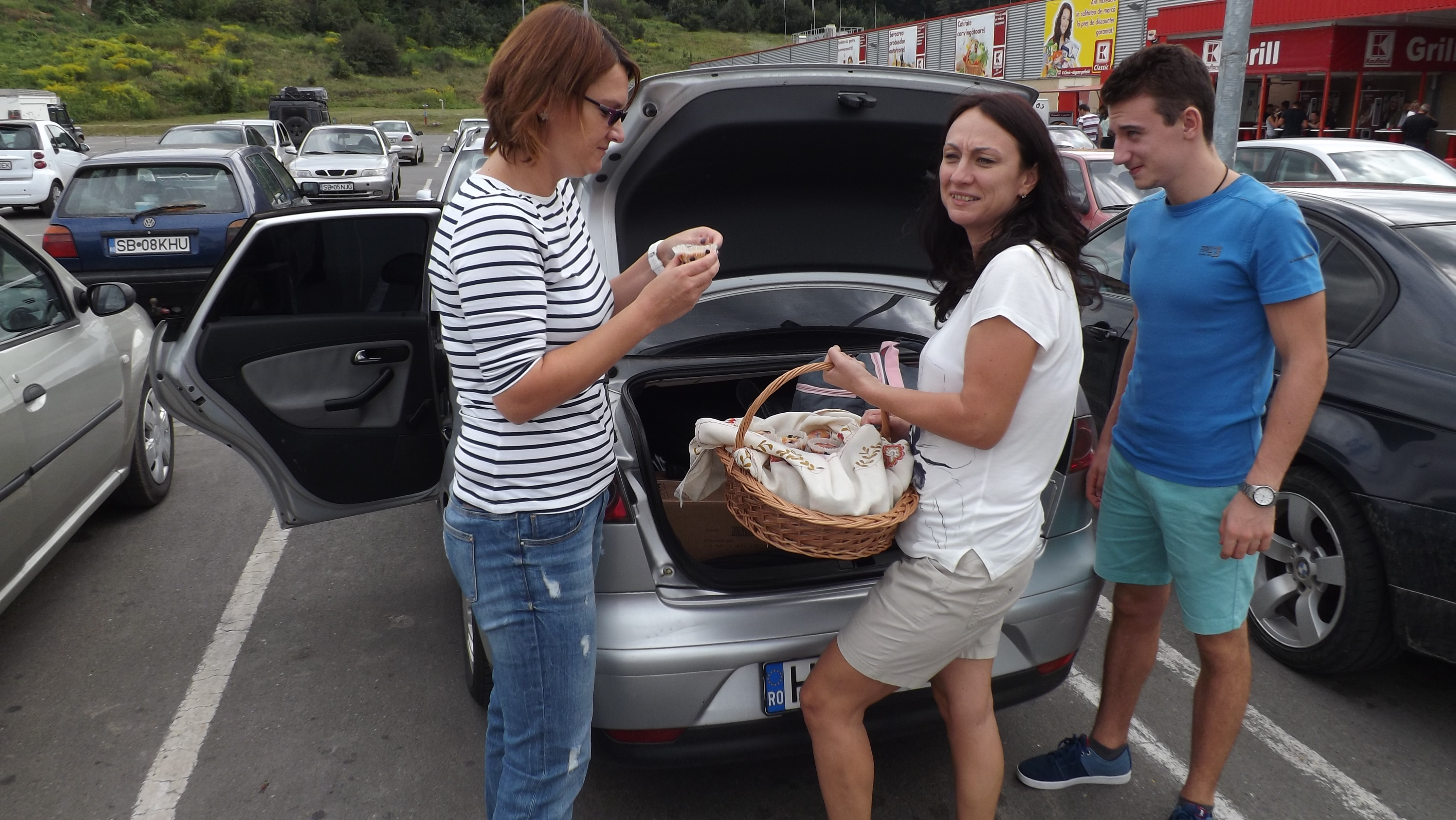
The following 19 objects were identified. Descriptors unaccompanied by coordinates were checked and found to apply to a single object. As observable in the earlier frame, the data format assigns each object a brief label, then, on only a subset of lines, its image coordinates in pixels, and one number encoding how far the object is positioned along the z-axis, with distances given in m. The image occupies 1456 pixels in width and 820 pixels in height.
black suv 34.25
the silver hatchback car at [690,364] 2.17
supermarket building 19.03
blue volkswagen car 7.93
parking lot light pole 6.71
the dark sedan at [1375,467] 2.73
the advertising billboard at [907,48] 38.91
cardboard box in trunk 2.46
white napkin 1.87
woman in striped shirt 1.48
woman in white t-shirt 1.72
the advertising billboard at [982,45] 33.19
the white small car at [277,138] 22.34
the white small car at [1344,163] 8.08
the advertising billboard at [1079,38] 27.44
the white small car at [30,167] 16.89
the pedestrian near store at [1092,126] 19.88
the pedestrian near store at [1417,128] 13.81
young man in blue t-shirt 2.04
